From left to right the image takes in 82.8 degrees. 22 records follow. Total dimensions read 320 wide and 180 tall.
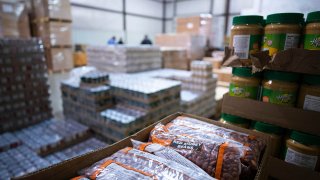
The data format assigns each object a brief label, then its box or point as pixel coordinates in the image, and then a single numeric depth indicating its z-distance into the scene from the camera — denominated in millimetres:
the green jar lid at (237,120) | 541
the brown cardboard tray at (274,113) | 419
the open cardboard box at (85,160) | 290
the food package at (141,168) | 295
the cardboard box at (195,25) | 3547
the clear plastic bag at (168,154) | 308
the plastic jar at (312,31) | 401
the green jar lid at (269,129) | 487
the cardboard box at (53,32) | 2920
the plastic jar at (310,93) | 413
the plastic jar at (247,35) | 481
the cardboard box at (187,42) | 2979
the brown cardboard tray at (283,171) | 374
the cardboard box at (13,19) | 2564
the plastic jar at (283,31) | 434
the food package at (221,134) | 347
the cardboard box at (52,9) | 2839
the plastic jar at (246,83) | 503
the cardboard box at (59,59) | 3017
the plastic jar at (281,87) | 447
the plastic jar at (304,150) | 421
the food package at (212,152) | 317
